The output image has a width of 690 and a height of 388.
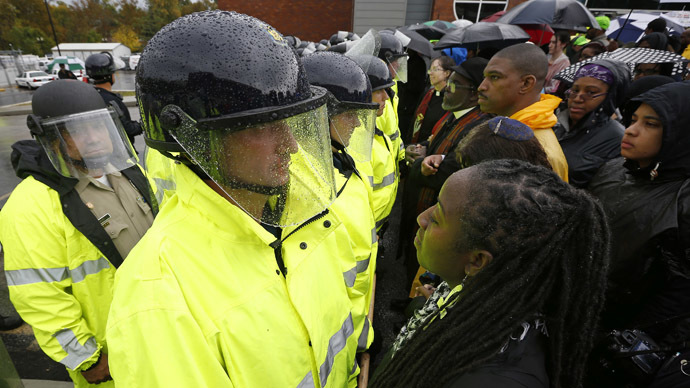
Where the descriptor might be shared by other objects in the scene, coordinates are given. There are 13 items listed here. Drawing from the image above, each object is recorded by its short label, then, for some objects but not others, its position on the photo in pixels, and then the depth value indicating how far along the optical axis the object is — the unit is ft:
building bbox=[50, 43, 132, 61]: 111.14
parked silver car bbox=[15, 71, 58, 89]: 77.92
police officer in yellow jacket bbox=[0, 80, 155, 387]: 5.55
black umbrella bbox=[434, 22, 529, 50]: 17.98
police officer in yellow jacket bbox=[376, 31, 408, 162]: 13.43
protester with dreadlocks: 3.42
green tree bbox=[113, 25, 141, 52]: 168.12
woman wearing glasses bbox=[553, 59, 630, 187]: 9.01
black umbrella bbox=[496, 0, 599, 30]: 19.03
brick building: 71.00
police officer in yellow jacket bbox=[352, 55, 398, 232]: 10.16
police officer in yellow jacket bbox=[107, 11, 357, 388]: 3.14
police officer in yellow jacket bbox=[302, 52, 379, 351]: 6.41
